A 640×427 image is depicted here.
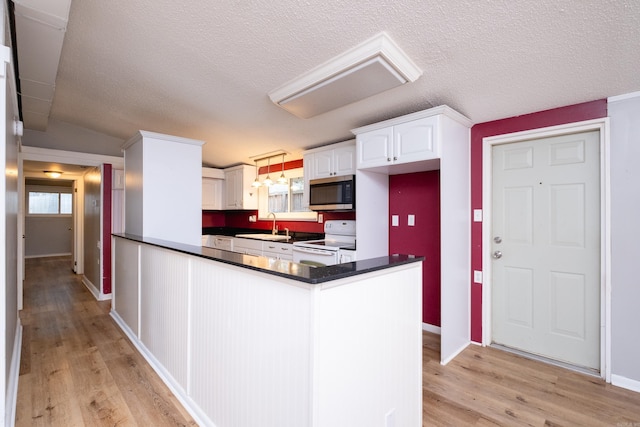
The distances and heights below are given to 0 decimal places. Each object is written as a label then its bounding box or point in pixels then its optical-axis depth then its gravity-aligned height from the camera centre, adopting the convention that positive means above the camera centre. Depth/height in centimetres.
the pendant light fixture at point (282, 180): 430 +47
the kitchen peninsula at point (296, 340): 118 -60
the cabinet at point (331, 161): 357 +65
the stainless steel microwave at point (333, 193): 350 +24
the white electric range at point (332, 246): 336 -39
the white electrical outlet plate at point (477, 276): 287 -61
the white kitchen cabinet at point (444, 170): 253 +40
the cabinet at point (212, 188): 561 +47
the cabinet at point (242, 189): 529 +43
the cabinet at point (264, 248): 394 -50
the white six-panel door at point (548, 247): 239 -30
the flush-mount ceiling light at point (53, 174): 604 +80
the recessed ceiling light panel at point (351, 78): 196 +100
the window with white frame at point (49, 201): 806 +35
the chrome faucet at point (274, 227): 507 -24
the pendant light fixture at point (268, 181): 444 +47
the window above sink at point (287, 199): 468 +22
